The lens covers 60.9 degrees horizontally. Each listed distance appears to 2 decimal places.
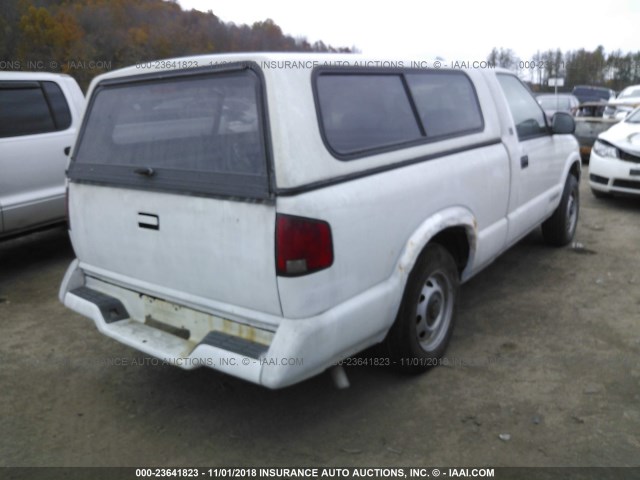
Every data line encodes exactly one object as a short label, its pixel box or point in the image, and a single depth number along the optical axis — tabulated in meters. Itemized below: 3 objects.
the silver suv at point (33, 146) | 5.19
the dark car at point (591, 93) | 23.24
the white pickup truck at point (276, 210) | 2.32
